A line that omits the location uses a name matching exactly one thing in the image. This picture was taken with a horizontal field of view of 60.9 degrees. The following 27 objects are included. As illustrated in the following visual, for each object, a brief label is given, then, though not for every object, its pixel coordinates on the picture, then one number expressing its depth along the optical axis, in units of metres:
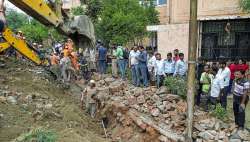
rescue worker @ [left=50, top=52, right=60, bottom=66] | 9.38
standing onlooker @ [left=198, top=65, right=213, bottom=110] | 6.26
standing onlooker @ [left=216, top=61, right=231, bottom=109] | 6.08
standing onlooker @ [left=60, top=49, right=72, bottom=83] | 8.81
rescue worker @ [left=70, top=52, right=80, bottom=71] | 9.12
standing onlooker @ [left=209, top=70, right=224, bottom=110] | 6.06
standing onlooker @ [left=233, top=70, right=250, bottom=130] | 5.23
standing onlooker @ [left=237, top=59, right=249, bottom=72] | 7.51
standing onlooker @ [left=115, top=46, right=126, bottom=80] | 8.57
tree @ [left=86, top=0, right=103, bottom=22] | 12.63
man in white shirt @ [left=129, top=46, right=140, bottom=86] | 7.51
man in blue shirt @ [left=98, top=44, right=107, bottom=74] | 9.01
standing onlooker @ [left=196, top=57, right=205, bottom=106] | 6.42
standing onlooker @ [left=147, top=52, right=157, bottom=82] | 7.47
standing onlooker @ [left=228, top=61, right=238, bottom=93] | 7.33
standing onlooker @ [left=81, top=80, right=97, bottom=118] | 6.91
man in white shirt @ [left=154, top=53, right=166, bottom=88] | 6.98
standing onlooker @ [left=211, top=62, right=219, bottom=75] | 6.54
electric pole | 5.00
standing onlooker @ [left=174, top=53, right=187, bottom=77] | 6.75
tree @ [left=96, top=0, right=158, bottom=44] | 11.10
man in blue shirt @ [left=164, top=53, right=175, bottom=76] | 6.91
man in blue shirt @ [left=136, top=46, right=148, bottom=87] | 7.39
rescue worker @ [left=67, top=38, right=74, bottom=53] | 9.10
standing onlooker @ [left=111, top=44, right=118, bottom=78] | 9.09
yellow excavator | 4.62
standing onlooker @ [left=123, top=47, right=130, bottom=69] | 8.75
